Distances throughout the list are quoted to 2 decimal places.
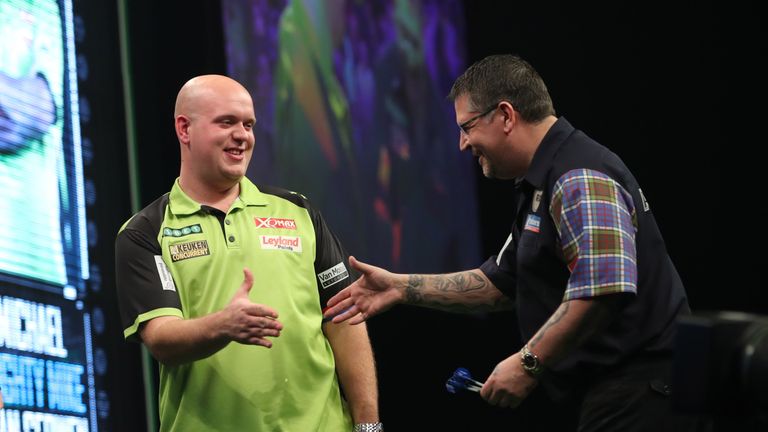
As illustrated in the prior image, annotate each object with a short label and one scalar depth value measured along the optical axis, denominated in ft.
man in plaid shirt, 16.05
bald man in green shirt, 18.11
